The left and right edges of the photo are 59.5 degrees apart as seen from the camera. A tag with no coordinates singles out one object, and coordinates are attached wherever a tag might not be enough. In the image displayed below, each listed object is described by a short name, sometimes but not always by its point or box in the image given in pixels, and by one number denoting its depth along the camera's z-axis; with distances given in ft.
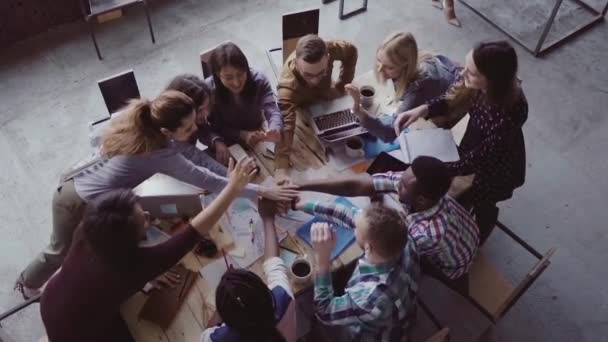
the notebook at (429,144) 8.13
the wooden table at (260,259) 6.42
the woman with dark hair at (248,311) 5.29
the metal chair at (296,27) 9.73
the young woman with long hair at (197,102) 7.89
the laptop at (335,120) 8.37
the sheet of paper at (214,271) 6.79
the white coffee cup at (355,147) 8.18
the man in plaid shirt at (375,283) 6.31
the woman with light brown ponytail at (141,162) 7.21
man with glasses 8.25
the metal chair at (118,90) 8.51
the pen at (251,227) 7.22
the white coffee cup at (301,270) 6.79
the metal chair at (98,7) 12.66
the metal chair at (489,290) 7.34
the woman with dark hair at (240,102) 8.21
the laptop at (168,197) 7.10
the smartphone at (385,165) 8.05
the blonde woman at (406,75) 8.34
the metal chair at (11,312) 6.66
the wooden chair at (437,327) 6.18
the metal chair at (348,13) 14.61
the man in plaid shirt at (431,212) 6.68
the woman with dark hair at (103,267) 5.74
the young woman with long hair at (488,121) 7.37
